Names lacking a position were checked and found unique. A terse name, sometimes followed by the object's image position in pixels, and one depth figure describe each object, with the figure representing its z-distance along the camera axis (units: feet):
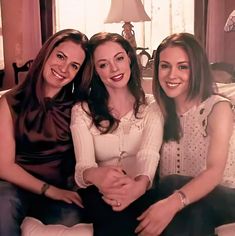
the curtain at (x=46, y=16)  11.14
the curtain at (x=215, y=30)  9.55
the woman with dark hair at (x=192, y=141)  3.29
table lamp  7.66
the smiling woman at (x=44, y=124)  3.79
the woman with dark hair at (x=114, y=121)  3.78
